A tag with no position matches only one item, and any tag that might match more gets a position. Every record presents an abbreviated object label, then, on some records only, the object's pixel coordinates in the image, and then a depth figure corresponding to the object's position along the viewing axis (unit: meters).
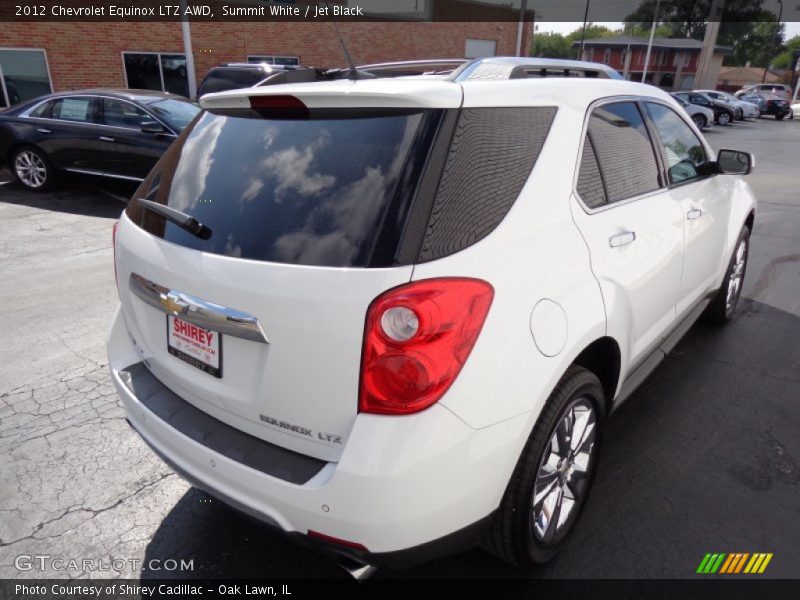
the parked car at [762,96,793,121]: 34.94
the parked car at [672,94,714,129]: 23.94
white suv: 1.56
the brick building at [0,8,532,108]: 15.67
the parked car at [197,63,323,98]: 11.49
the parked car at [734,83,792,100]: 40.83
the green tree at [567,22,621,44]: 114.38
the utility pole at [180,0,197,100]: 15.52
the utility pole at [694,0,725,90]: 41.97
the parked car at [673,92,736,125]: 27.83
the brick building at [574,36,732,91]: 58.97
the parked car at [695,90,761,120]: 28.72
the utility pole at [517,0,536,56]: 26.34
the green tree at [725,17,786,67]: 87.94
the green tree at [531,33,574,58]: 98.34
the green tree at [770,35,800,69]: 97.49
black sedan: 7.86
